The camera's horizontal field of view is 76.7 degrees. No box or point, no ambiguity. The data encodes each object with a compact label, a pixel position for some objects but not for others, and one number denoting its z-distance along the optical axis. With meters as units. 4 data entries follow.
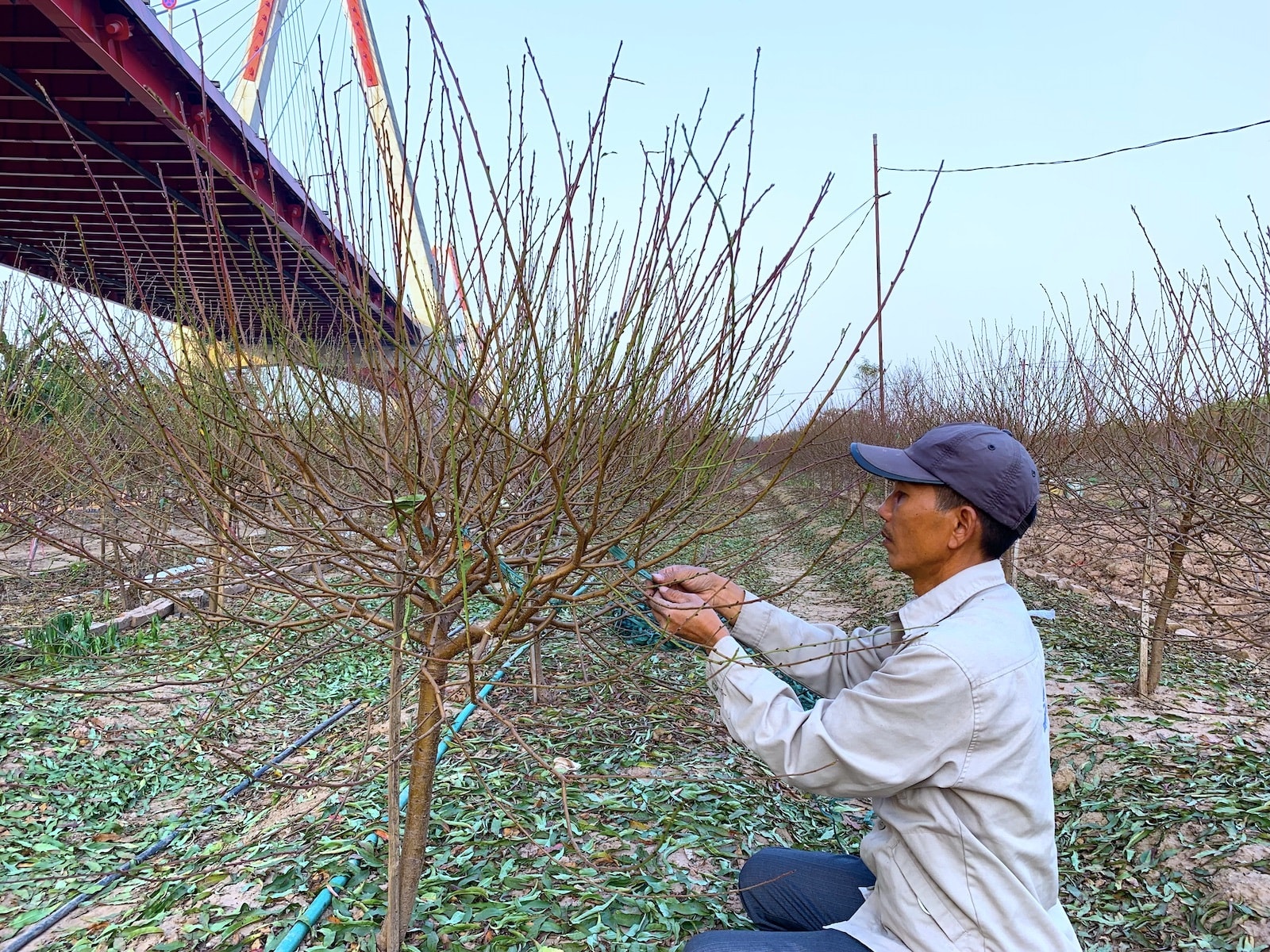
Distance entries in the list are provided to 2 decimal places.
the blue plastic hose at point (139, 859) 2.48
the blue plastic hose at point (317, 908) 2.13
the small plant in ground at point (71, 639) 5.22
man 1.45
